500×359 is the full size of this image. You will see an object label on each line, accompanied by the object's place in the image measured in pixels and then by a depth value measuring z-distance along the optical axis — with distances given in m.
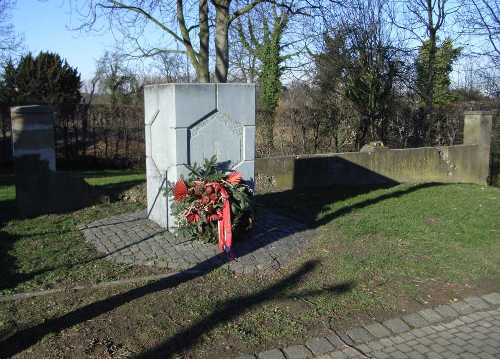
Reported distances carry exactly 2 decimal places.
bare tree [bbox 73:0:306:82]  13.38
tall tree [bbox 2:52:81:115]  19.80
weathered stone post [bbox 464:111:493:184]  14.43
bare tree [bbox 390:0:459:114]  18.12
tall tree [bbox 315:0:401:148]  16.19
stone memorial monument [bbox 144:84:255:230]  6.48
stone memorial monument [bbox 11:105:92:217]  7.99
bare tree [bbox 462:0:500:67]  18.56
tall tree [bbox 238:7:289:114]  20.89
